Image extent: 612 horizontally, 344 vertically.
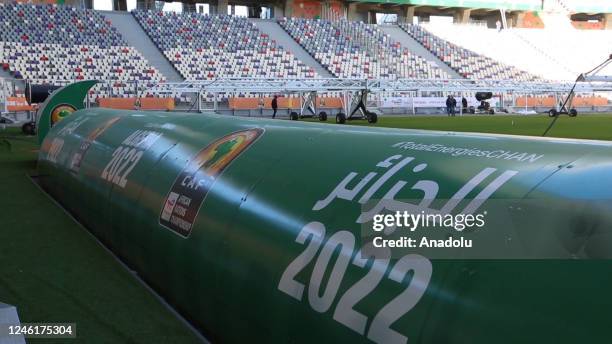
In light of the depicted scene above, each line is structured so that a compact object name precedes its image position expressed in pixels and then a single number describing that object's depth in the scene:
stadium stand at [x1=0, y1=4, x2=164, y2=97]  34.12
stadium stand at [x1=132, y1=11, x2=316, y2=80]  40.25
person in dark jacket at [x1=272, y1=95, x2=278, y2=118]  29.81
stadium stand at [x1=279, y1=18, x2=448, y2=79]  45.28
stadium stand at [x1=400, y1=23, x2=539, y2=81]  47.88
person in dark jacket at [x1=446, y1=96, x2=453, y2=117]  32.52
